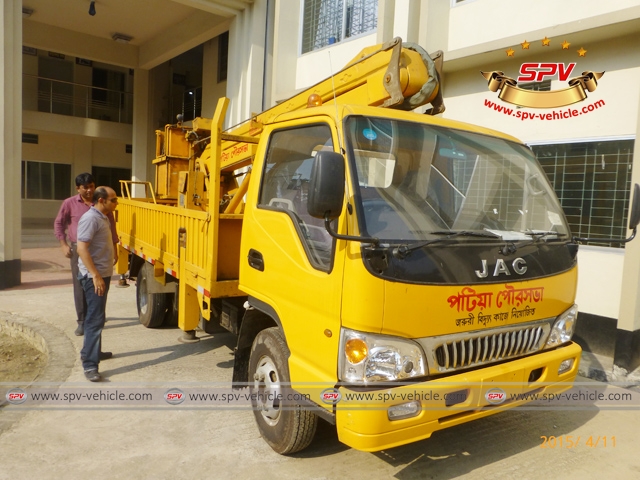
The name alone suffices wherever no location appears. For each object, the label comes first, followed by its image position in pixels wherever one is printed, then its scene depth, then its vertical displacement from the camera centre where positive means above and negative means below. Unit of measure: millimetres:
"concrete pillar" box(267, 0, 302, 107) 9852 +2993
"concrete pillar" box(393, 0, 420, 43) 7223 +2722
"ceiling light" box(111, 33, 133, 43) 13773 +4284
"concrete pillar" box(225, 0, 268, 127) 10031 +2810
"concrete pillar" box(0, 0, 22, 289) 7684 +786
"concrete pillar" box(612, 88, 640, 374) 4953 -999
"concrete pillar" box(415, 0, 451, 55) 7070 +2610
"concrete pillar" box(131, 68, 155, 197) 15469 +2029
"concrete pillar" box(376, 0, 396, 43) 7469 +2796
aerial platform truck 2494 -391
